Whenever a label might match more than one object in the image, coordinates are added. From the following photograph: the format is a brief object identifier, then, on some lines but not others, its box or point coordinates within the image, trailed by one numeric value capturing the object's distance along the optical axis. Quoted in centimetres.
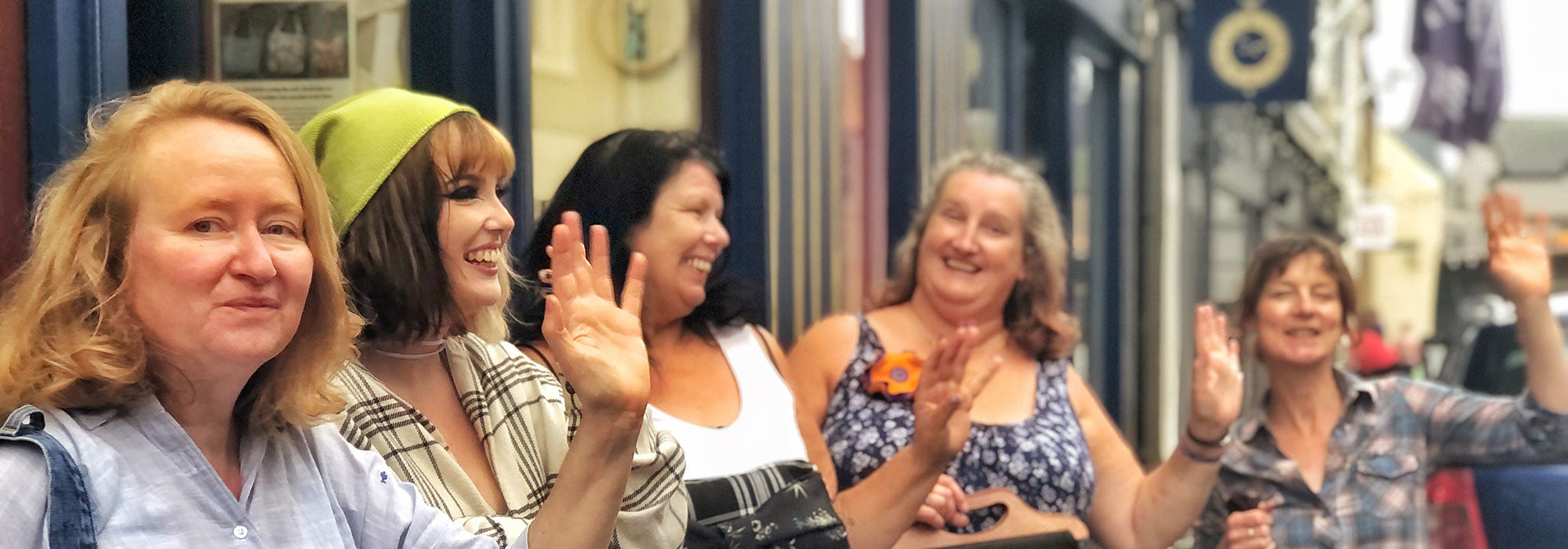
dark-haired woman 276
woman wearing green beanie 202
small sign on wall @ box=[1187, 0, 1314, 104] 944
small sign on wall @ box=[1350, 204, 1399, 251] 1703
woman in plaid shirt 369
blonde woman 145
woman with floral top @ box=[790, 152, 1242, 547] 336
